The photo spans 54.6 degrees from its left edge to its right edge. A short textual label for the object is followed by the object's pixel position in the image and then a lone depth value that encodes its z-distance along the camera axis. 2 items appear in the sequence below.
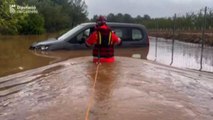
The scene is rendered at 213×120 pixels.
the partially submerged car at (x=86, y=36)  6.93
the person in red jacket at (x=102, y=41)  4.88
